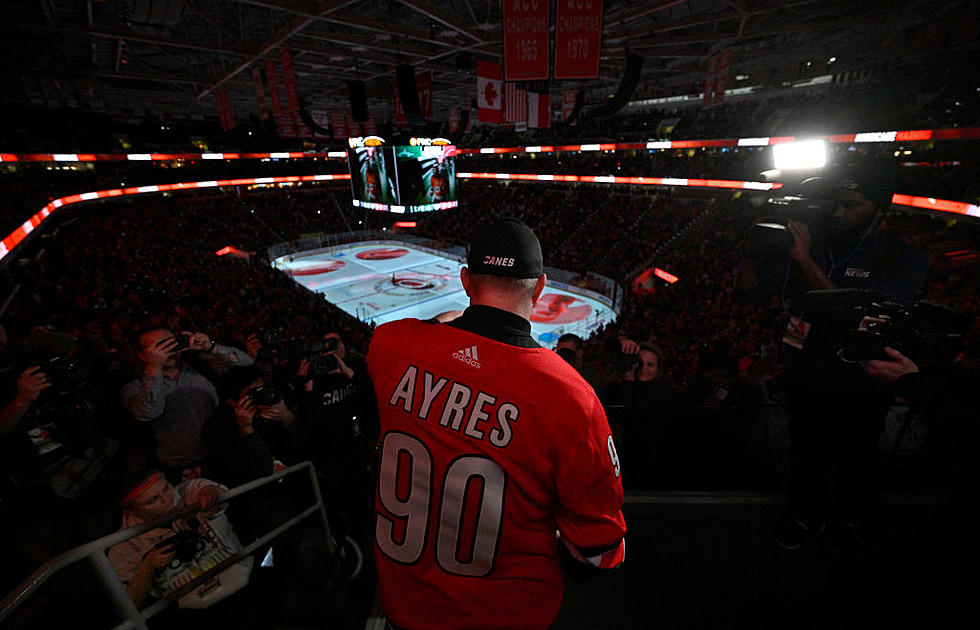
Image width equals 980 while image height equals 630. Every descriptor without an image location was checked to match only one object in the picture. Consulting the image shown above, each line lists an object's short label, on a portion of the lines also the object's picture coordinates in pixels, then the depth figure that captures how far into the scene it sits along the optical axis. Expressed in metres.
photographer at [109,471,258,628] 2.24
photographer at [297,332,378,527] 3.14
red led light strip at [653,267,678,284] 17.37
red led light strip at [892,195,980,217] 9.79
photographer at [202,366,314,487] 2.91
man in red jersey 1.28
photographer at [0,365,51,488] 2.67
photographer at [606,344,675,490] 4.01
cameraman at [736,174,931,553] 2.51
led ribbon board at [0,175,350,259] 8.95
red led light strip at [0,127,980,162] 11.80
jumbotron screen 20.34
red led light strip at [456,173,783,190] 20.48
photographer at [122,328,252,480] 3.18
